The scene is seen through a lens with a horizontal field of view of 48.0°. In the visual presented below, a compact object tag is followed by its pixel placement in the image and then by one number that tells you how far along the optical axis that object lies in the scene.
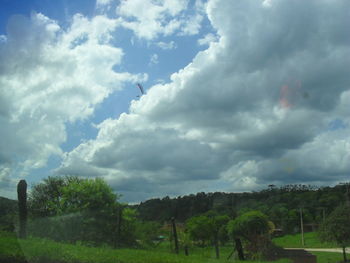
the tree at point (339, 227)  27.50
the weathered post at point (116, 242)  18.25
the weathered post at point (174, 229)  19.25
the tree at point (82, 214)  22.56
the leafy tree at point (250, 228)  22.34
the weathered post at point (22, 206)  16.06
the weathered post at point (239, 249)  20.03
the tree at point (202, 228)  34.16
